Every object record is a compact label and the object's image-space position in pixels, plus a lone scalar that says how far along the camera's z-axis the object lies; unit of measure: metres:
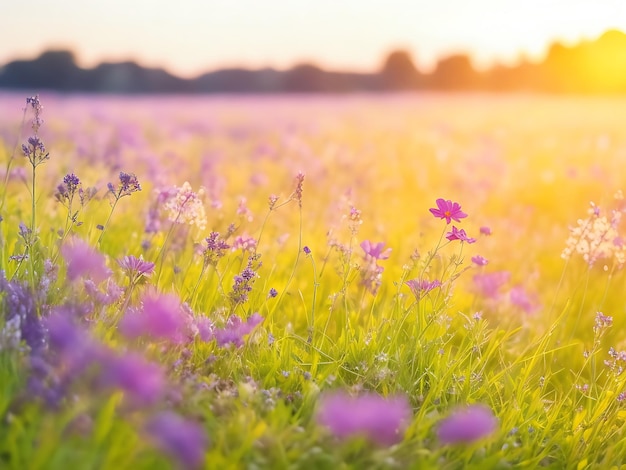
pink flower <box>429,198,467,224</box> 2.91
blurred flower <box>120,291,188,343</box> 1.79
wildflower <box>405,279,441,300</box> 2.95
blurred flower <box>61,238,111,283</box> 2.09
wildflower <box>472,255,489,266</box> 3.16
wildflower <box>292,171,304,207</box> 2.84
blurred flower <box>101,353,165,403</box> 1.66
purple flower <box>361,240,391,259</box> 3.16
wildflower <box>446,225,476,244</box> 2.85
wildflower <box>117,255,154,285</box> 2.71
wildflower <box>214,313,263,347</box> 2.66
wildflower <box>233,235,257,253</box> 3.23
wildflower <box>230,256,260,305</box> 2.85
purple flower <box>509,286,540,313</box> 4.03
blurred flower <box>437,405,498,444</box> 1.89
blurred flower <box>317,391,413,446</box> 1.79
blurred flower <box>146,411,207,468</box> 1.66
